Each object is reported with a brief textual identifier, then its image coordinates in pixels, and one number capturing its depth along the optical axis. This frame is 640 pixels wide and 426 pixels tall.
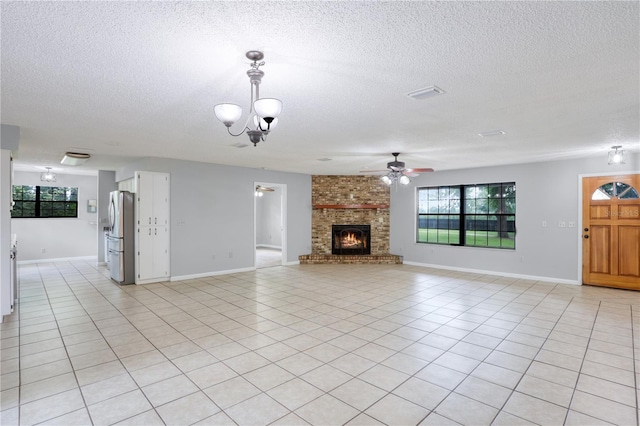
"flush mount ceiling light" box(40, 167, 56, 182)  8.69
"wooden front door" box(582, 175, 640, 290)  5.78
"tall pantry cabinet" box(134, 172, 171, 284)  6.28
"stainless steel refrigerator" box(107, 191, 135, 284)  6.22
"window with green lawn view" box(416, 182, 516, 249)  7.21
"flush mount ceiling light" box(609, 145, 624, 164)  5.14
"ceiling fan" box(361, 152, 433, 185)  5.62
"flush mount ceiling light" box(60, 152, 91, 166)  6.10
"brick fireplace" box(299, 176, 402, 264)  9.08
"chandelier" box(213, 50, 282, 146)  2.23
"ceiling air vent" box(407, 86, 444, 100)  2.83
